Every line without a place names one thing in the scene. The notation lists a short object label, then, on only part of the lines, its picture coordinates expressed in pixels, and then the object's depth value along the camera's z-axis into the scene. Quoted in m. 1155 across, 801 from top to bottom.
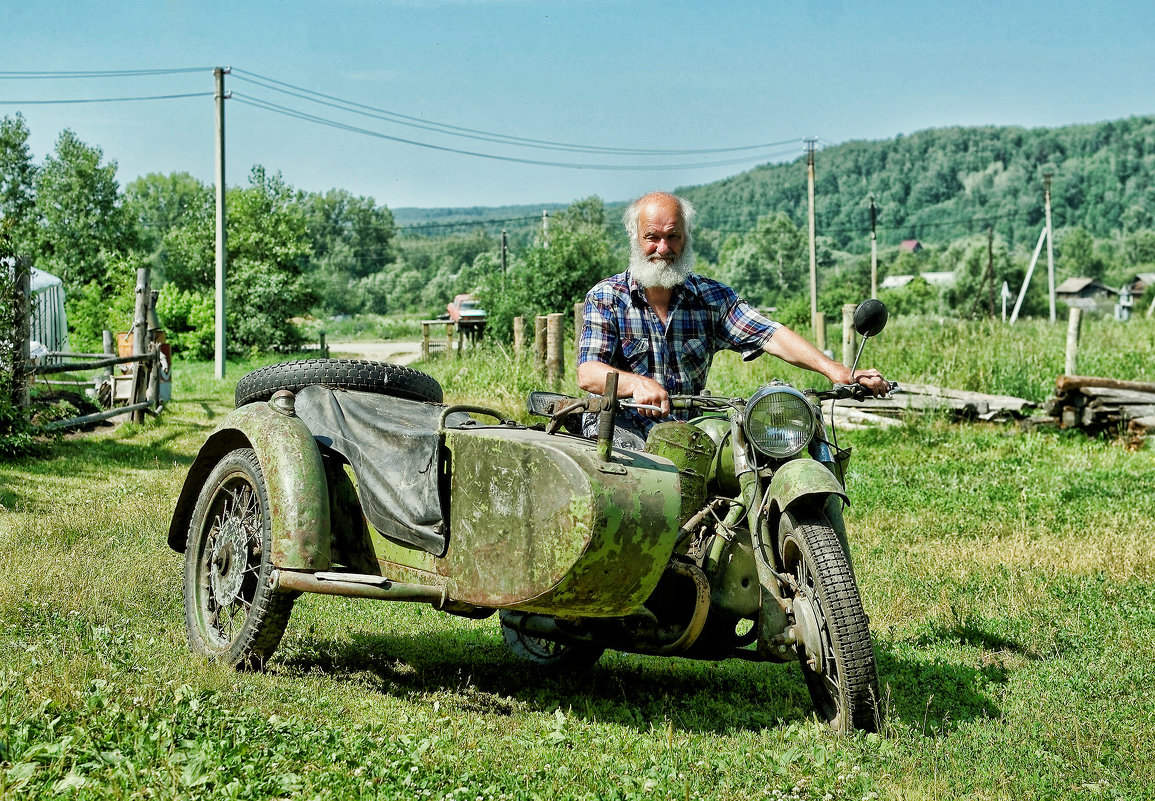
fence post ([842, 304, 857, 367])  19.27
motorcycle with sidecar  4.30
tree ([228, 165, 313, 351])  40.38
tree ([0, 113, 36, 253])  61.59
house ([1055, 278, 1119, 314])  123.00
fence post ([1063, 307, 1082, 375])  17.70
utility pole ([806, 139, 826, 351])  42.93
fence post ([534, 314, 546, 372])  19.59
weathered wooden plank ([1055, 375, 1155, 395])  15.34
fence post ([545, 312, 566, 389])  18.44
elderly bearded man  5.36
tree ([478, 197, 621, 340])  37.41
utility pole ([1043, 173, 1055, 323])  59.41
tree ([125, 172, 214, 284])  98.44
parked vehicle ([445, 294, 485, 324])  41.00
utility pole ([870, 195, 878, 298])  63.19
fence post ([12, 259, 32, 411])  13.15
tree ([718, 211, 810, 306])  117.94
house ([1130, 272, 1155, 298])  127.25
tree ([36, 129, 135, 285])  60.00
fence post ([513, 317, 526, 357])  21.44
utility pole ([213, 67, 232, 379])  30.83
